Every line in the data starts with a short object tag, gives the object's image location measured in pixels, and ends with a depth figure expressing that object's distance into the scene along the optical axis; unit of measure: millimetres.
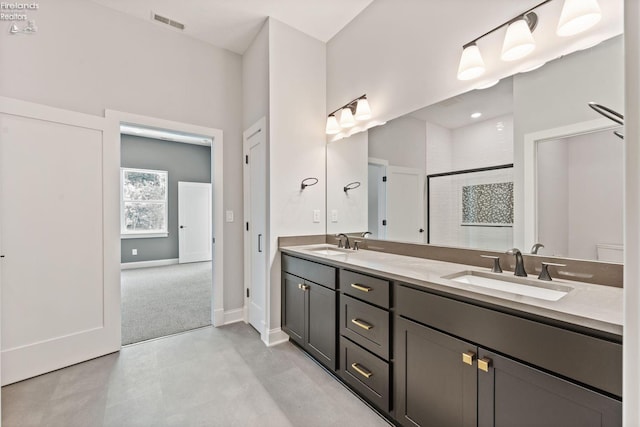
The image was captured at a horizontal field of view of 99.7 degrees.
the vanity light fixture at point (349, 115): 2414
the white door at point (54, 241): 1997
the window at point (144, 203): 5836
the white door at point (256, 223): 2666
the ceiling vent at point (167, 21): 2556
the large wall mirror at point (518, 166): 1242
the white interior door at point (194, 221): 6402
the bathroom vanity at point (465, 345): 870
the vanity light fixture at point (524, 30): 1209
